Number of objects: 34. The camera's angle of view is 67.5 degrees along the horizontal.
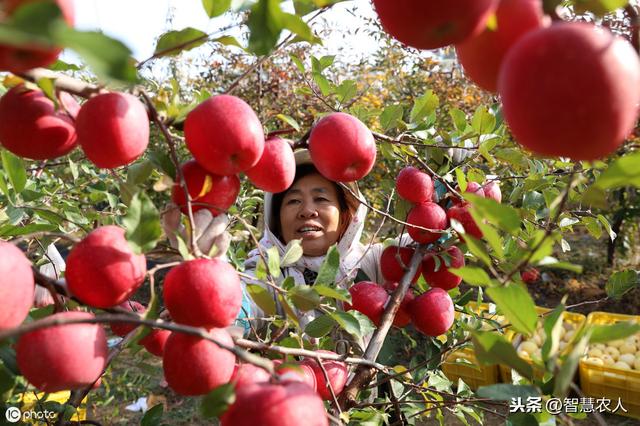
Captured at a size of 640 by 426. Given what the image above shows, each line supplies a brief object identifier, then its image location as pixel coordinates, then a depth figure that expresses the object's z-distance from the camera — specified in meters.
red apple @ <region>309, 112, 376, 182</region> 0.68
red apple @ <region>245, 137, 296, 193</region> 0.63
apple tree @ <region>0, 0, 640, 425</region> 0.33
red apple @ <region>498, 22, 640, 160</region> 0.32
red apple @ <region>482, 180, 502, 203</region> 1.11
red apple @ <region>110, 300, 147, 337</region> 0.73
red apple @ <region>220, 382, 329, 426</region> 0.40
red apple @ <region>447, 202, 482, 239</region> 1.06
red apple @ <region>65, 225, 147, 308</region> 0.47
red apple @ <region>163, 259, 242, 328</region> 0.49
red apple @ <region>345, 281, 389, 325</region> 1.05
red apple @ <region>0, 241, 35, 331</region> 0.42
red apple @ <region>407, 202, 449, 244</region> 1.09
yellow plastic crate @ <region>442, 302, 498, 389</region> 2.84
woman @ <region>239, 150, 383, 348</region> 1.61
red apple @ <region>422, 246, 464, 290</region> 1.12
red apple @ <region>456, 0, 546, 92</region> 0.38
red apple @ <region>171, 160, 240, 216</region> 0.57
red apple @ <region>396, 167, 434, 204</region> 1.10
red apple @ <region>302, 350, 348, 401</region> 0.79
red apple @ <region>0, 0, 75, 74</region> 0.37
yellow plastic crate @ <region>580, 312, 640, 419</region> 2.50
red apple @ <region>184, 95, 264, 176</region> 0.52
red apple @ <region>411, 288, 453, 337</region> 1.04
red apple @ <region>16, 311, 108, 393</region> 0.48
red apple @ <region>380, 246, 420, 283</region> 1.20
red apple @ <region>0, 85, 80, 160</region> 0.52
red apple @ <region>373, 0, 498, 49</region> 0.33
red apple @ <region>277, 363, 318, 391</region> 0.45
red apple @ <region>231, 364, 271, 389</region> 0.50
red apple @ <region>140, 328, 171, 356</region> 0.69
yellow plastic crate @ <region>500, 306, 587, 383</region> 2.82
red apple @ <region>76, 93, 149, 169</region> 0.49
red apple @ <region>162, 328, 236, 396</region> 0.50
